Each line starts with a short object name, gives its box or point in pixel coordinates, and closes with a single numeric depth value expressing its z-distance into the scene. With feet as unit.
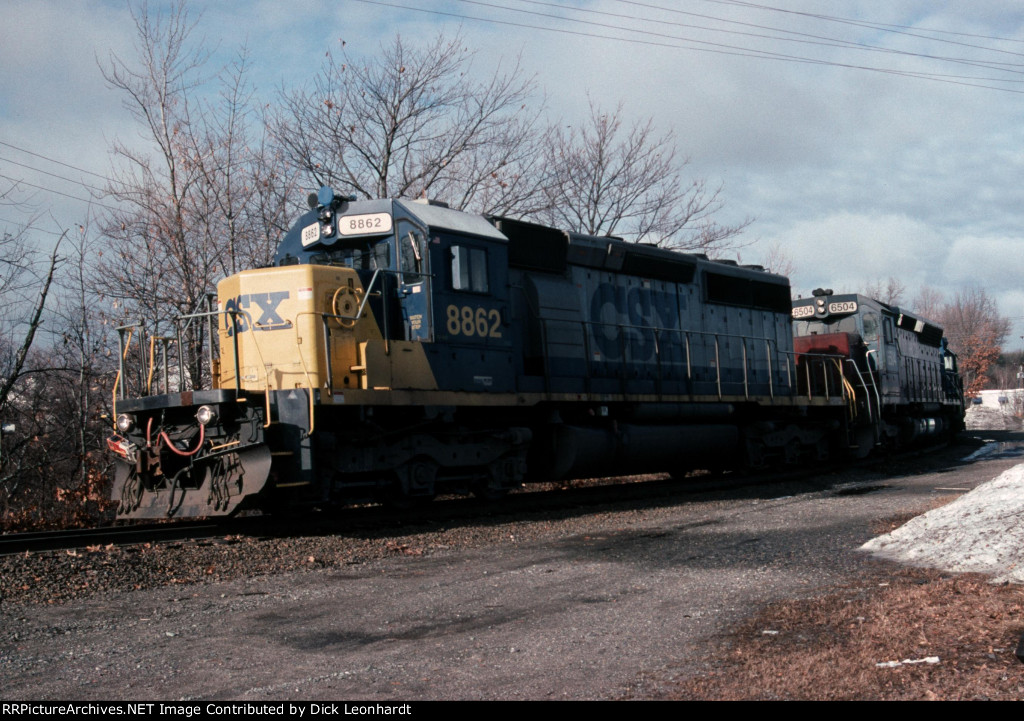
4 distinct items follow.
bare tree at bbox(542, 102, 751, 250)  77.77
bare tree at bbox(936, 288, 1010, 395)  236.02
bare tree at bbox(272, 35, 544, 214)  62.49
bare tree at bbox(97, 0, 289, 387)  51.16
